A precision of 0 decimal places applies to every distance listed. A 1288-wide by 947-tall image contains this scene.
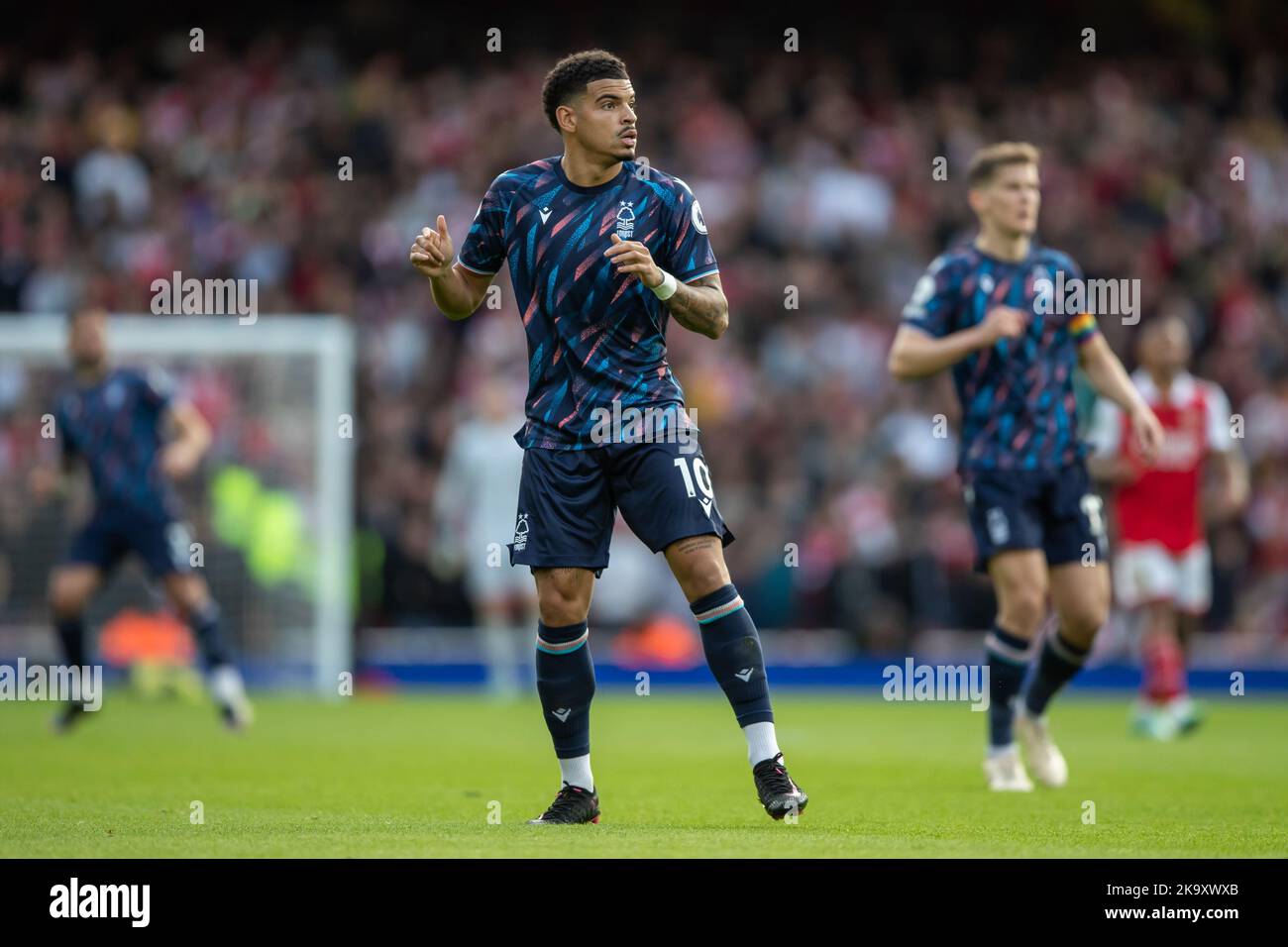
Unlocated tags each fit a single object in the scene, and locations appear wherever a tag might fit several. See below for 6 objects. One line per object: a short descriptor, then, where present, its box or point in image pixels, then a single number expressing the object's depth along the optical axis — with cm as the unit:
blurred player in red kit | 1270
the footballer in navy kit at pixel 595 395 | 689
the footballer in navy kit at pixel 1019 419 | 877
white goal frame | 1714
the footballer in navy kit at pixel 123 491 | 1239
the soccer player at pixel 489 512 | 1666
